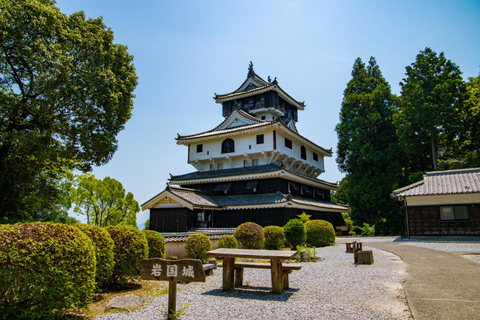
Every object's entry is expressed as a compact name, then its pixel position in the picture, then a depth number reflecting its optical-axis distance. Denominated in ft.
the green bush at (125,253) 26.09
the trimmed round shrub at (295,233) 58.08
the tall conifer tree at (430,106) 107.96
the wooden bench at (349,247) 46.68
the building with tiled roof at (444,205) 71.72
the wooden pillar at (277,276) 24.80
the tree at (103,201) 110.17
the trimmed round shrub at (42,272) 16.25
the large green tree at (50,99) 54.13
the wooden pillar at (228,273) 26.03
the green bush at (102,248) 23.39
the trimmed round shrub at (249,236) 53.06
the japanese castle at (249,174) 79.61
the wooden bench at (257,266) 26.08
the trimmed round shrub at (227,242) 45.18
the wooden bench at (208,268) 33.34
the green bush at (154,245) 32.07
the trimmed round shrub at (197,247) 39.63
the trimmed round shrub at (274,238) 57.62
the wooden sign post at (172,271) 19.25
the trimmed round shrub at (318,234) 64.80
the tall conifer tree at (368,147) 117.50
